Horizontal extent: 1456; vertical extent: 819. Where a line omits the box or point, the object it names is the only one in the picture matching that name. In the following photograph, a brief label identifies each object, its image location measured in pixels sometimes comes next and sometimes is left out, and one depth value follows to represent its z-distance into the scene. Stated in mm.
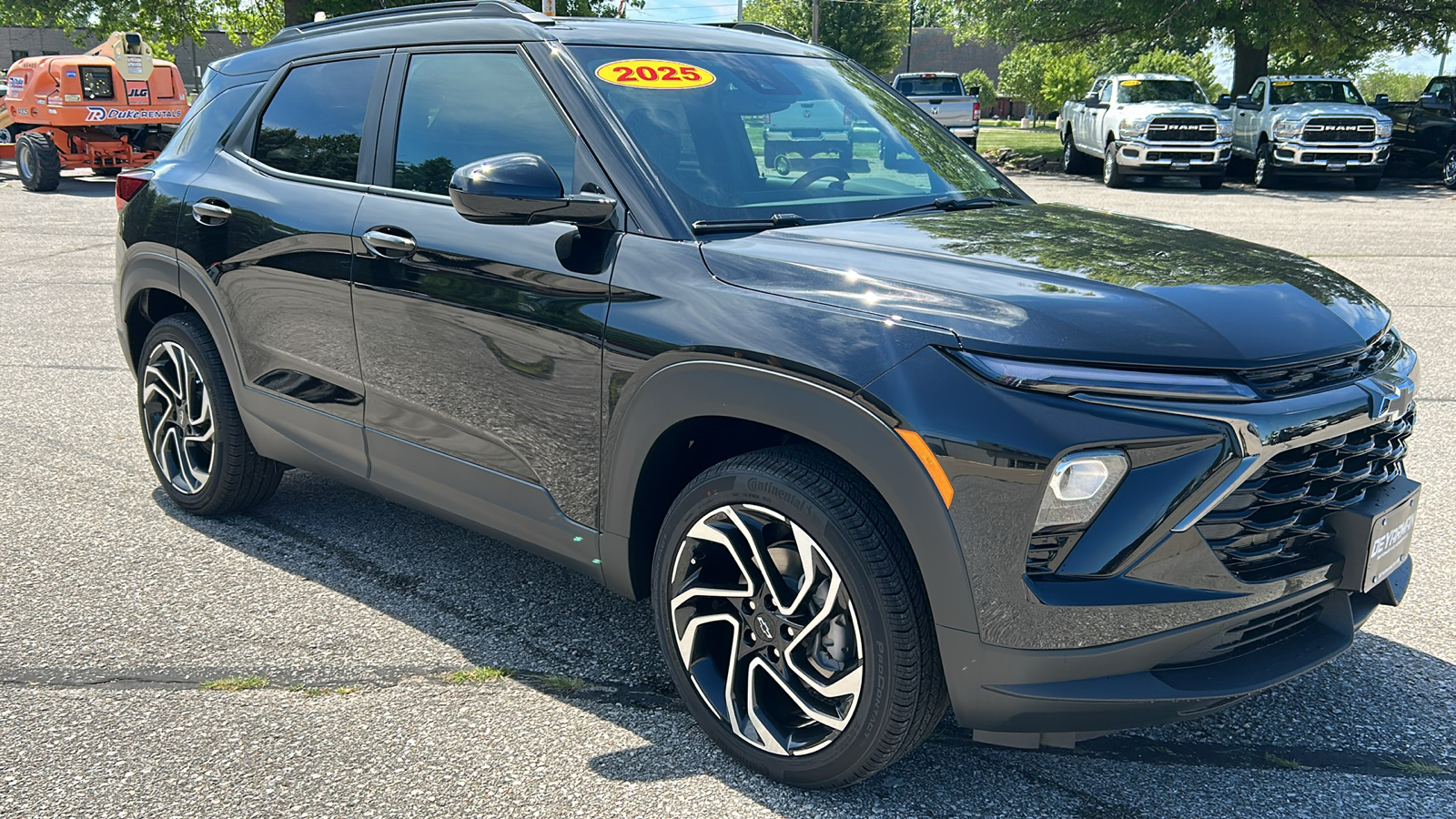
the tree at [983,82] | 69062
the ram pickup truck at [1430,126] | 21359
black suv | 2389
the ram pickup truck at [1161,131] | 20656
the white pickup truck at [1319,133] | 20422
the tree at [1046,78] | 52062
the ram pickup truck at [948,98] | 29203
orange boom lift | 20203
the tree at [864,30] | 60438
